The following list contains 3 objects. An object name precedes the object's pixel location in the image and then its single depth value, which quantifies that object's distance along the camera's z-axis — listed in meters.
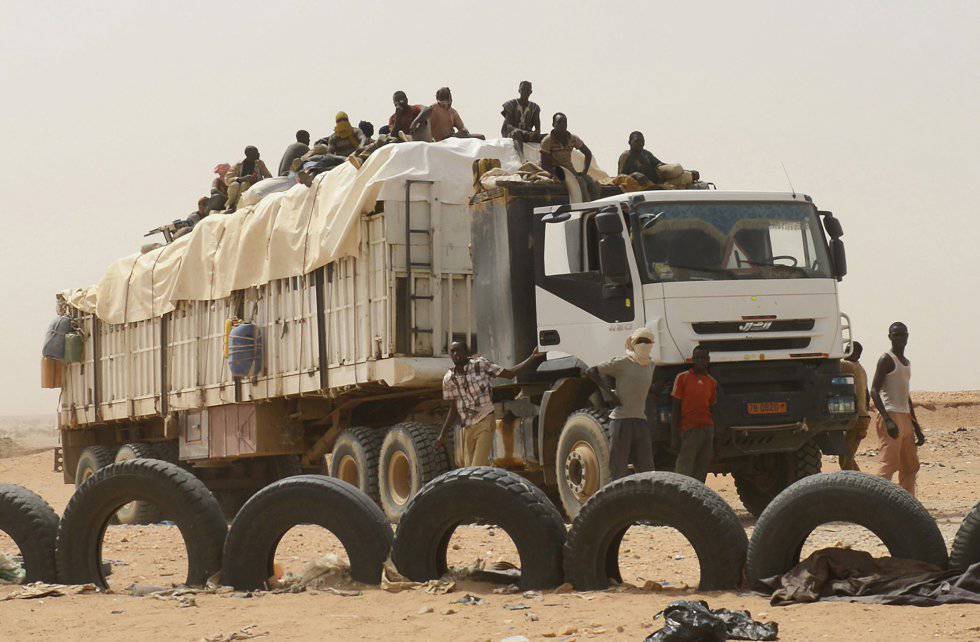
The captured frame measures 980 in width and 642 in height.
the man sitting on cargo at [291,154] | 18.62
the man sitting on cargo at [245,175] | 18.72
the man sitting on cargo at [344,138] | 17.52
